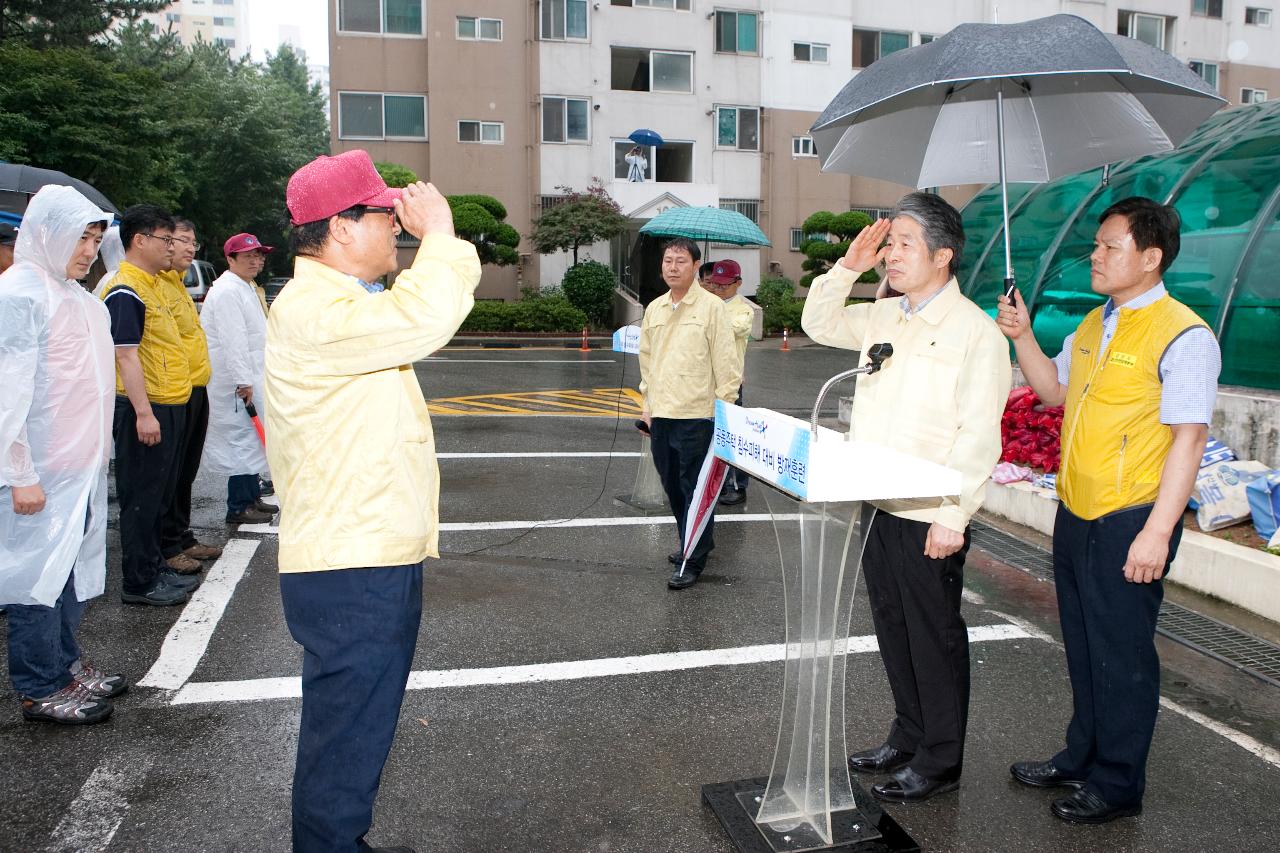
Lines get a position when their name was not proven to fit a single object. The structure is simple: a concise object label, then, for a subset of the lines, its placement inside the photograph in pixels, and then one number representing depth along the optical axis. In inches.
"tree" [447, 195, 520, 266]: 928.6
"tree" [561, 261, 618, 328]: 1003.9
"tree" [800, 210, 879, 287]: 989.2
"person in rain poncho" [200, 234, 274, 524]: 255.3
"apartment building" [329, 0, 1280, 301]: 1119.0
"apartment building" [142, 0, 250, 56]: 5236.2
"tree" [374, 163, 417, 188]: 924.2
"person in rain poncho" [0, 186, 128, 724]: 144.9
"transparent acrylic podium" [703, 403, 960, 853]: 117.0
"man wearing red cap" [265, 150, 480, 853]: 95.1
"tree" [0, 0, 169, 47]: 1037.2
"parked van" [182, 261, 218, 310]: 941.8
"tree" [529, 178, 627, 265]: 1007.0
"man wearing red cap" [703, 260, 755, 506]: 305.1
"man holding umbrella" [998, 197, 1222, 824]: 120.6
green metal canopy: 279.4
